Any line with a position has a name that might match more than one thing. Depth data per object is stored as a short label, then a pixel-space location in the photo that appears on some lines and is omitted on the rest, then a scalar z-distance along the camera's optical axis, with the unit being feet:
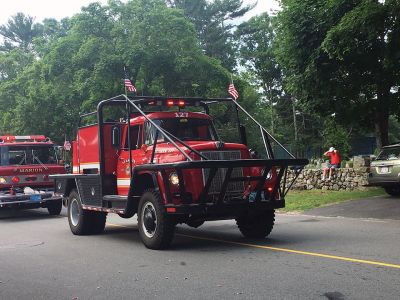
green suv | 54.85
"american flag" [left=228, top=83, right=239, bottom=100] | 71.82
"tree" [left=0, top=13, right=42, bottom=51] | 246.06
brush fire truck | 29.48
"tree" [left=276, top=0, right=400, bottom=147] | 47.84
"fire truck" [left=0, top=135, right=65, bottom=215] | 53.83
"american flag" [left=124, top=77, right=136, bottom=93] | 67.21
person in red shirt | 70.95
